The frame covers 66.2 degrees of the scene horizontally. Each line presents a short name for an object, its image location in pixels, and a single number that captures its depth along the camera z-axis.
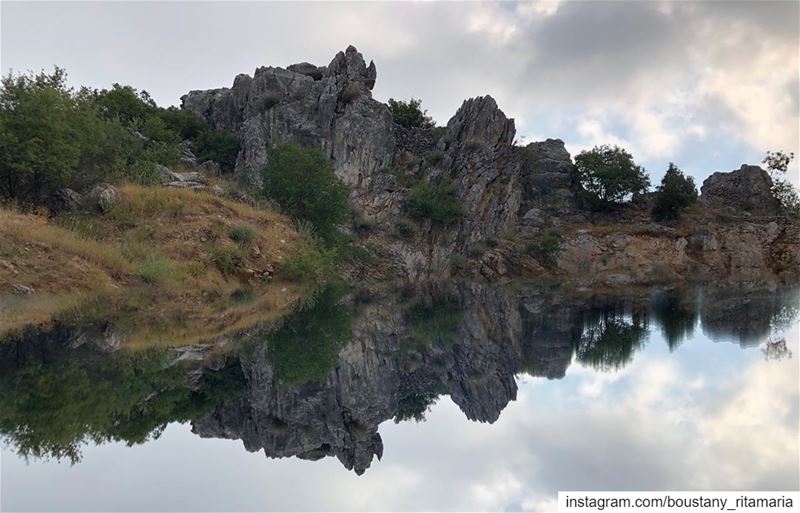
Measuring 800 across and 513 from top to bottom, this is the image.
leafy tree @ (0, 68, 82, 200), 22.95
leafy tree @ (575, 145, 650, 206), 59.66
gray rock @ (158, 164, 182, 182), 30.33
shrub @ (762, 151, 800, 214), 61.56
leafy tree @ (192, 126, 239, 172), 52.69
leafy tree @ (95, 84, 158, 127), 50.06
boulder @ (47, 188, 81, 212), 24.23
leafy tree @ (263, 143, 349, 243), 33.97
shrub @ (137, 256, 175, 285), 20.03
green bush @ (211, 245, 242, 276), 23.53
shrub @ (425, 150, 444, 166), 56.56
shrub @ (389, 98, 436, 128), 65.50
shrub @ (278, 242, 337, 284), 26.39
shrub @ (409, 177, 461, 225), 51.66
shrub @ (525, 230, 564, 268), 51.97
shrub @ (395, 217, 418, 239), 50.16
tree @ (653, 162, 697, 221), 57.19
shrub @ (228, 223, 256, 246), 25.67
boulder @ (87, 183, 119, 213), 24.42
